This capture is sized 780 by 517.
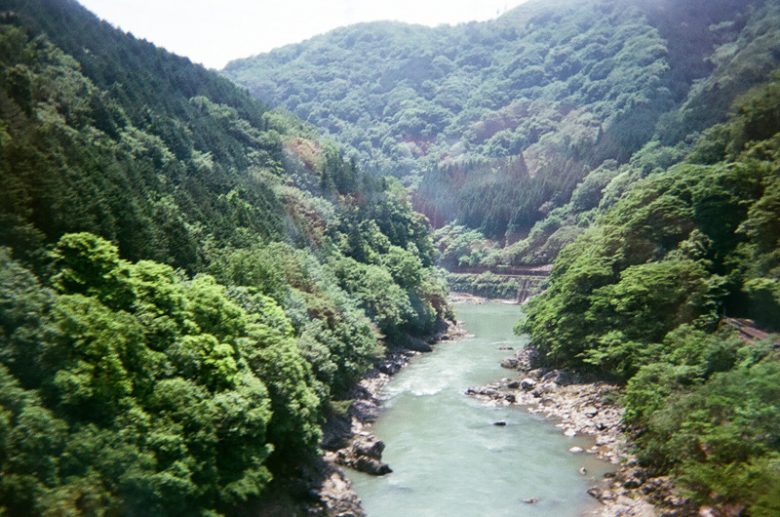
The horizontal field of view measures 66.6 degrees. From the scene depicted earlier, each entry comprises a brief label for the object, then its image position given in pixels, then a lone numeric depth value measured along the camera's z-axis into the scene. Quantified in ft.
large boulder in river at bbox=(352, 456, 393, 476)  107.96
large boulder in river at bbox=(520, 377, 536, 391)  160.87
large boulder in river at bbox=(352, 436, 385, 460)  112.27
